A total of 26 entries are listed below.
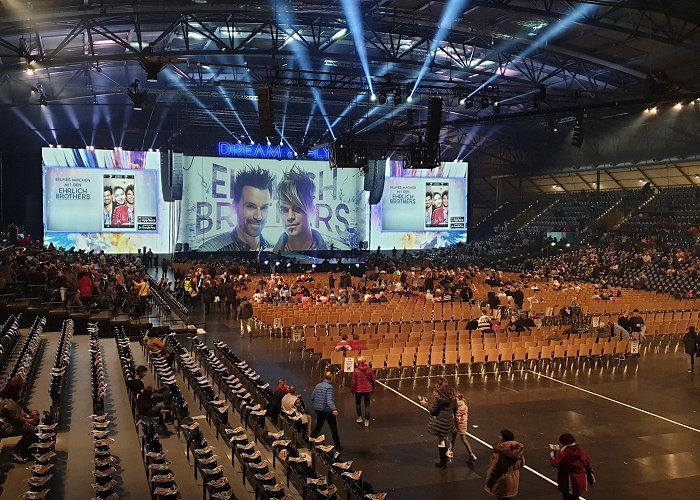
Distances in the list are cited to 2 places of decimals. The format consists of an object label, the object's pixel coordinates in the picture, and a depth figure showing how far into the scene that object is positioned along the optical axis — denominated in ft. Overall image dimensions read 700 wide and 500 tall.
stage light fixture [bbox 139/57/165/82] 43.08
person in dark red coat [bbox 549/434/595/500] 22.36
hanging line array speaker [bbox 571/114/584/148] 65.57
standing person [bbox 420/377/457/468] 28.60
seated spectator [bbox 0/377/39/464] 25.44
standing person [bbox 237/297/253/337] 61.21
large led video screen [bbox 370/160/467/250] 139.64
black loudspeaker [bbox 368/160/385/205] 131.75
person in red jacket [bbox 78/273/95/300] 55.47
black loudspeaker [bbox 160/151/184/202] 115.14
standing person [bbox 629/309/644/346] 54.85
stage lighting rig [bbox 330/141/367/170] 87.81
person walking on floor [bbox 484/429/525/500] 22.54
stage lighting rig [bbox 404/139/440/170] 77.15
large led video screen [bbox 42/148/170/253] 110.93
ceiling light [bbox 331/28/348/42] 75.14
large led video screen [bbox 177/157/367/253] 122.62
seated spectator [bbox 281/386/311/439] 29.89
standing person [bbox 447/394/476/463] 29.12
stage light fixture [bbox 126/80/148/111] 64.34
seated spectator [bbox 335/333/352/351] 44.39
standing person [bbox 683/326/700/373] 47.42
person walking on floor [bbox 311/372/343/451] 30.70
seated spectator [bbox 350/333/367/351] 45.39
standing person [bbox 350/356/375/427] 34.09
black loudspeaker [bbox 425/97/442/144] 66.69
